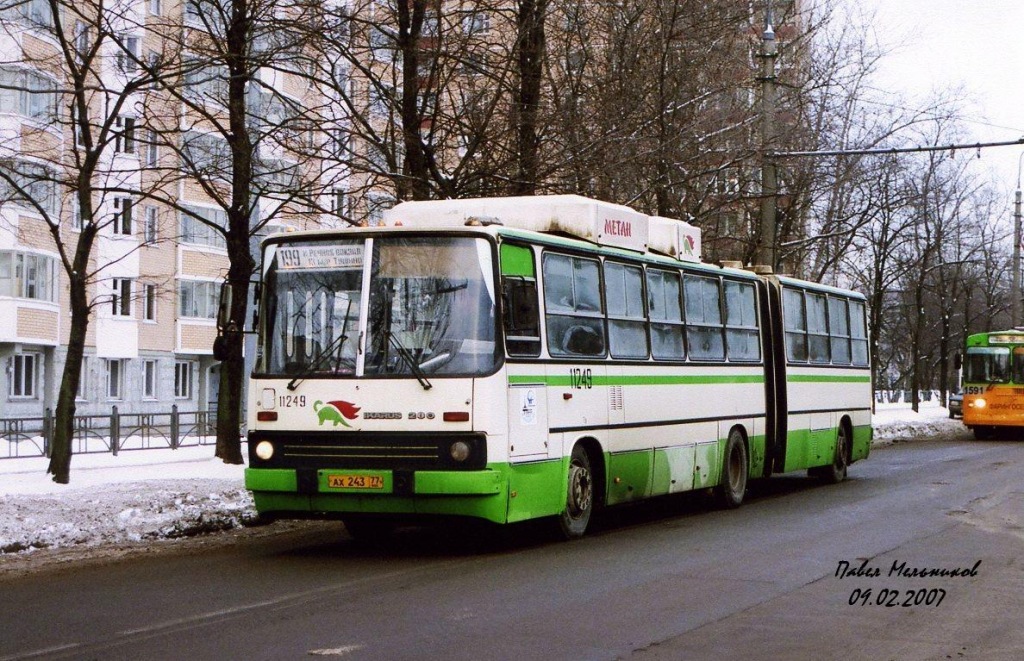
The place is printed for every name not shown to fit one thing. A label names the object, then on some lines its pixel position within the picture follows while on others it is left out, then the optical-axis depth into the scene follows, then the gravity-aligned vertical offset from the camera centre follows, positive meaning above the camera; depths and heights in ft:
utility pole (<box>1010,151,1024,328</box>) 170.26 +17.38
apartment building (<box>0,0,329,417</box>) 161.68 +15.16
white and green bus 41.27 +1.84
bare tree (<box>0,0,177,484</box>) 61.36 +12.40
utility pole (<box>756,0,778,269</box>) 86.06 +15.34
